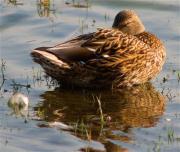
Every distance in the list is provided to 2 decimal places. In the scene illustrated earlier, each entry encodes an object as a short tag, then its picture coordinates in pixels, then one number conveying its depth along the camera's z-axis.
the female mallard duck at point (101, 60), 10.27
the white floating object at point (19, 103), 9.03
